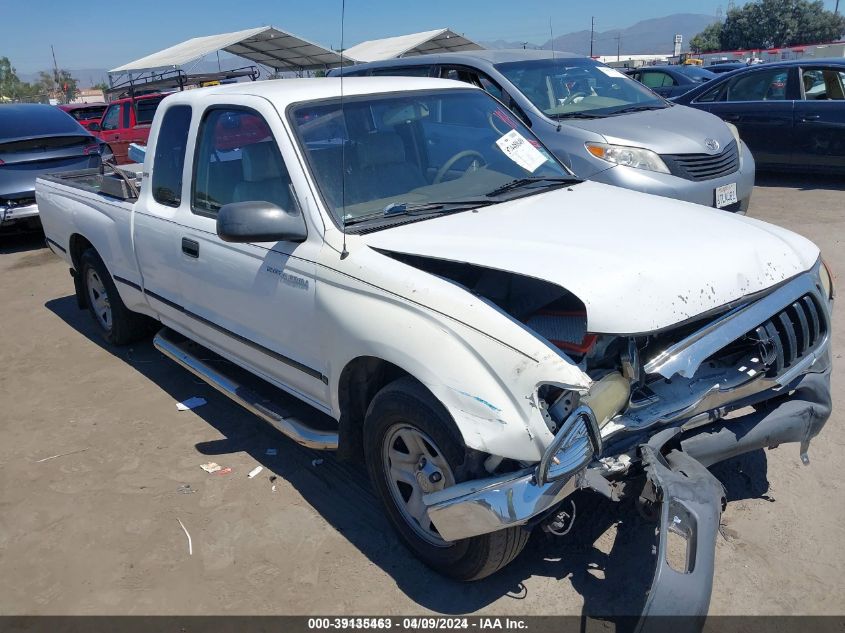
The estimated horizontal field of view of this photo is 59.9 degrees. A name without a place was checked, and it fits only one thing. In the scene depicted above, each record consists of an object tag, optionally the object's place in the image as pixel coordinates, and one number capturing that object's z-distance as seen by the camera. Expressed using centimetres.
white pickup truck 249
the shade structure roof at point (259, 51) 2094
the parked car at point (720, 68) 1923
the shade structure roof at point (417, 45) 2108
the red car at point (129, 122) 1466
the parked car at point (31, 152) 899
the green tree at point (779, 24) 7300
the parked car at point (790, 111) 920
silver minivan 638
